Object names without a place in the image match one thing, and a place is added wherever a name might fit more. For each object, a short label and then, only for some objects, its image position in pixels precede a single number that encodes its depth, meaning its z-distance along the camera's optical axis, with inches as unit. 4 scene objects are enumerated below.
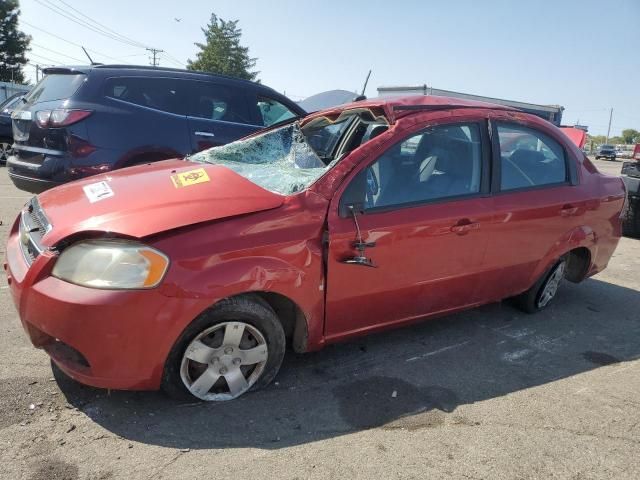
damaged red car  94.7
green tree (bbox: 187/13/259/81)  2044.8
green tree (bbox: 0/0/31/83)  1578.5
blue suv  196.2
